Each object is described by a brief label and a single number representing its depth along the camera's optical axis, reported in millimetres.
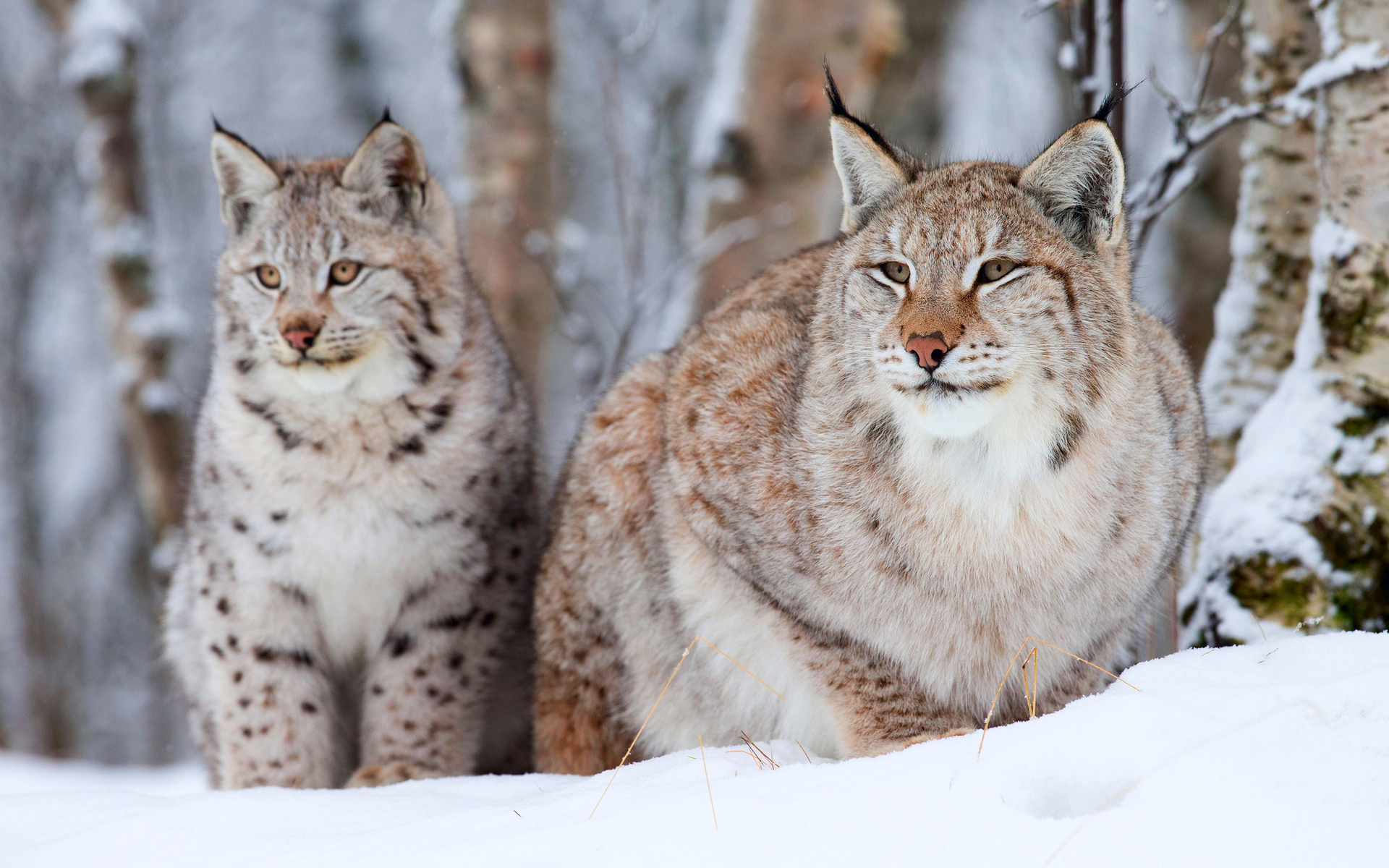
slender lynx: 7879
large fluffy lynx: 5809
